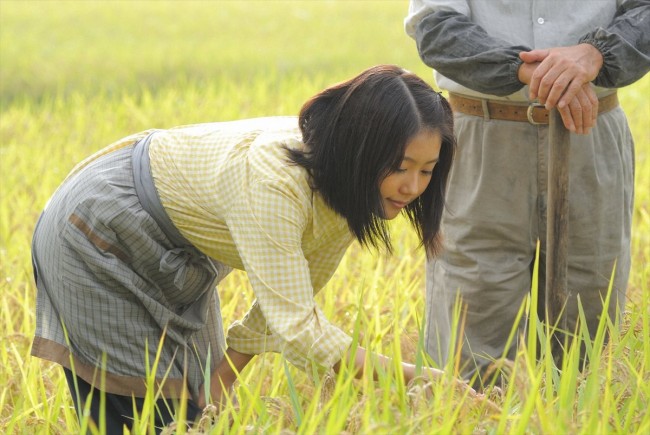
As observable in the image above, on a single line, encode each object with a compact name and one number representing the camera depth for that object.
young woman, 3.79
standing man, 4.25
